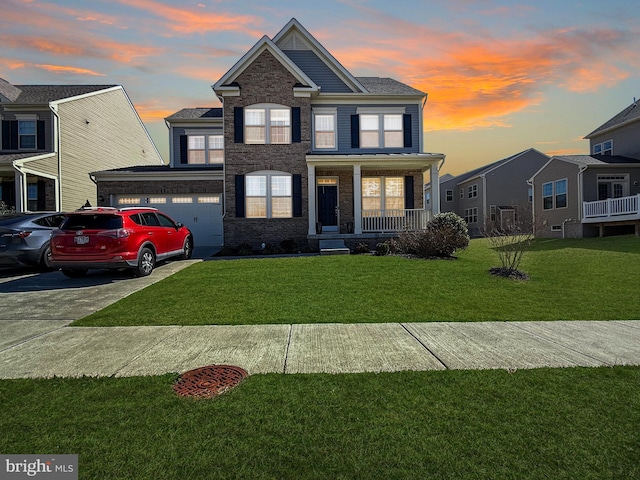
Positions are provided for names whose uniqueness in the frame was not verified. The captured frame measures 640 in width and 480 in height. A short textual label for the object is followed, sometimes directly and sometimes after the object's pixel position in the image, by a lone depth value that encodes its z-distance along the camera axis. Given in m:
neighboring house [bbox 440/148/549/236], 33.16
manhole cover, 3.10
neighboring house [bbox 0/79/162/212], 19.03
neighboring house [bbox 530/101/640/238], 20.83
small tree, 8.98
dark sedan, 9.63
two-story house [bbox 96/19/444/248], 16.47
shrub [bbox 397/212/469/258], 12.26
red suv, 8.56
